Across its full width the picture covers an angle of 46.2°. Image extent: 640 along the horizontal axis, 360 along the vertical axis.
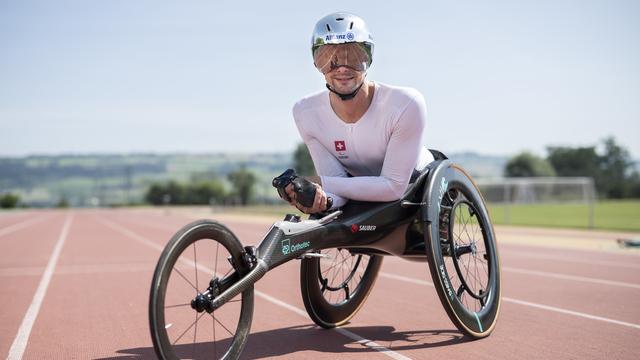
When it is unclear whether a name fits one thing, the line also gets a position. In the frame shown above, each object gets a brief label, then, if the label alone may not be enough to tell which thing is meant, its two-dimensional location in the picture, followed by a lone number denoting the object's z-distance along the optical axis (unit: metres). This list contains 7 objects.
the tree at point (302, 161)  134.35
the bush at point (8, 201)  124.94
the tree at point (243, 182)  128.12
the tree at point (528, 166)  135.75
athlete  5.16
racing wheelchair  4.26
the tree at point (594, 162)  136.00
